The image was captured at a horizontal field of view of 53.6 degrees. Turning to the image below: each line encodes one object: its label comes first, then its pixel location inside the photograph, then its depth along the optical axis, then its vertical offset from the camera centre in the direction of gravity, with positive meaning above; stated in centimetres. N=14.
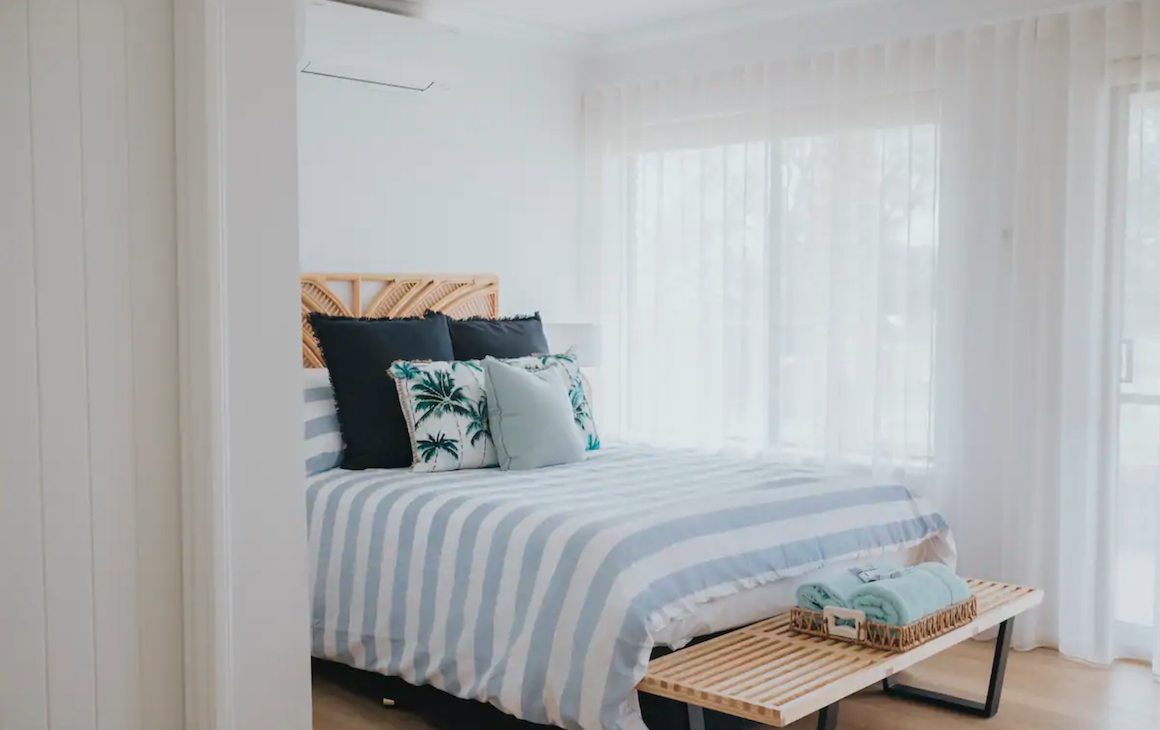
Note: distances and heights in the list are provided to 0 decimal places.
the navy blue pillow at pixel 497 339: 448 -8
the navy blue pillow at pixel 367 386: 398 -24
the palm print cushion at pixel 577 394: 429 -29
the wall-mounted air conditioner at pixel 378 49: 454 +111
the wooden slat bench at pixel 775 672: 254 -85
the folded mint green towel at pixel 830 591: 304 -73
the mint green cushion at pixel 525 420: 395 -36
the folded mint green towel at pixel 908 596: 296 -74
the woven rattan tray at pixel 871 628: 295 -82
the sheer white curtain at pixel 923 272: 404 +19
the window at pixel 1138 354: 396 -12
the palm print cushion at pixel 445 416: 391 -34
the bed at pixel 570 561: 282 -68
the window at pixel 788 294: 455 +10
